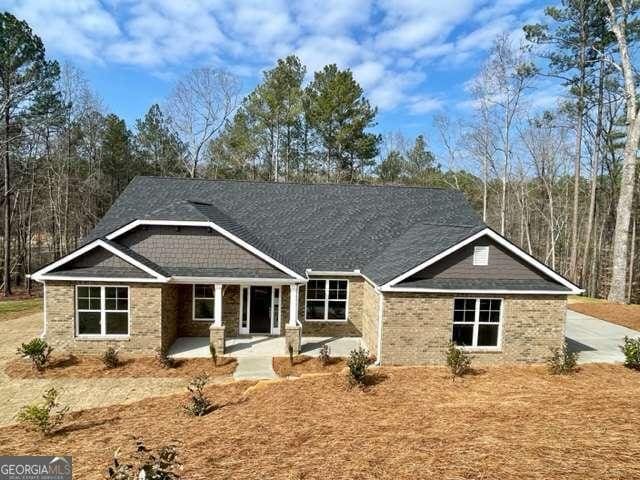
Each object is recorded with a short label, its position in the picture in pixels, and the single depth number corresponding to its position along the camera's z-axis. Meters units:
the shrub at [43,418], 7.39
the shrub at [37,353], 11.34
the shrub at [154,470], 4.31
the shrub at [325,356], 12.17
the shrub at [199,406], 8.49
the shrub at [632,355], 11.80
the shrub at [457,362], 11.01
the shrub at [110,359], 11.62
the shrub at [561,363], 11.23
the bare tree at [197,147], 34.12
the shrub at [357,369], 9.93
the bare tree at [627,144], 21.41
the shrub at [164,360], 11.67
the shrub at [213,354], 11.89
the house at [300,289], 11.98
